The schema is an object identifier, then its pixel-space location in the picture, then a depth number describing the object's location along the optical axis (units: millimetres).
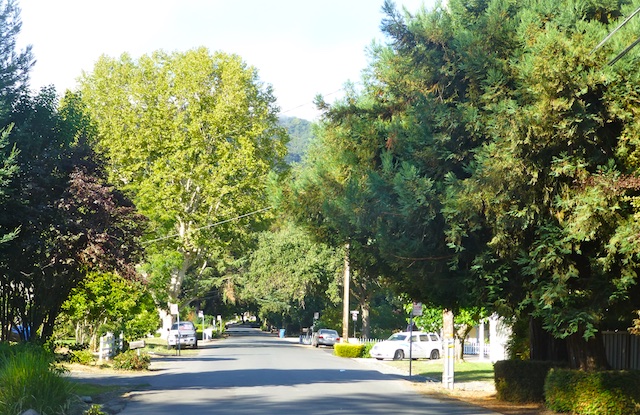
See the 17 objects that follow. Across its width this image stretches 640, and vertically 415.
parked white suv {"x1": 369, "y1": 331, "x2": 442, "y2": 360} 46031
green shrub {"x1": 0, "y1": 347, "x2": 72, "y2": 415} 15203
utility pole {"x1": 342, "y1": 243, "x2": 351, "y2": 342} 53756
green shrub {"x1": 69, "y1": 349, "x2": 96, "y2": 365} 31797
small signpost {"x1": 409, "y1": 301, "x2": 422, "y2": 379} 27734
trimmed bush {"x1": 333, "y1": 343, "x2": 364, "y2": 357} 49812
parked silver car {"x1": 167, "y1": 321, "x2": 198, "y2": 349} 53625
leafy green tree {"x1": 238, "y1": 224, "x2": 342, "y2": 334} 66812
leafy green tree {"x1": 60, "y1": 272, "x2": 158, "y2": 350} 31594
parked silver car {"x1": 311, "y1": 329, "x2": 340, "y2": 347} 65562
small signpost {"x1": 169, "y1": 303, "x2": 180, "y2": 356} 46244
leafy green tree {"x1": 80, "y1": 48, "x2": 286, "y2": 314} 53125
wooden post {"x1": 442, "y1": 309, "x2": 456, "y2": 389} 25359
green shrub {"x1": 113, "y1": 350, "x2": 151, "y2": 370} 31906
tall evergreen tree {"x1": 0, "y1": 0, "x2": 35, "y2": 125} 19625
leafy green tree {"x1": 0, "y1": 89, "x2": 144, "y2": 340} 20016
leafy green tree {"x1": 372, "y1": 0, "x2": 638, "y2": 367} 14953
